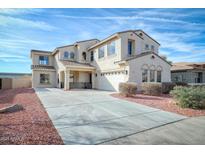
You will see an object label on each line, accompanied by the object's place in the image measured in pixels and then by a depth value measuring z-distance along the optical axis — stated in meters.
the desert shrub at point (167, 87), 12.28
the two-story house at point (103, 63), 13.17
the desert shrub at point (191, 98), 6.95
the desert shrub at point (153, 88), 11.03
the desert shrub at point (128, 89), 10.10
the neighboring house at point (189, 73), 18.03
